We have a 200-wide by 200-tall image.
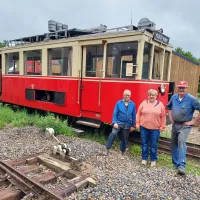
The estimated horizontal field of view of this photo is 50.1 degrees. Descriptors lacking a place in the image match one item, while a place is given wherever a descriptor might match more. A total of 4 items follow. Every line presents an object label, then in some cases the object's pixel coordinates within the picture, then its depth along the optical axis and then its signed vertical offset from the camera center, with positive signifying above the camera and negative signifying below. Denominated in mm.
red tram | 5676 +303
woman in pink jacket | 4418 -871
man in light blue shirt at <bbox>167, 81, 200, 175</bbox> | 4176 -676
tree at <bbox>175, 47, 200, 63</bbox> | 41875 +5903
